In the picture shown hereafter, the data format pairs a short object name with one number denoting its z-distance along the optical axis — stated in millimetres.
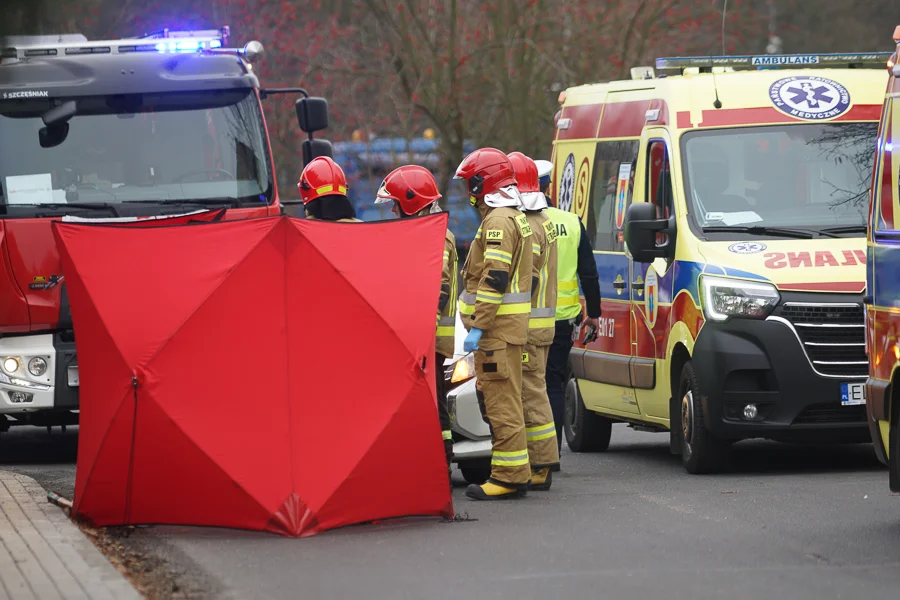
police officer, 21141
